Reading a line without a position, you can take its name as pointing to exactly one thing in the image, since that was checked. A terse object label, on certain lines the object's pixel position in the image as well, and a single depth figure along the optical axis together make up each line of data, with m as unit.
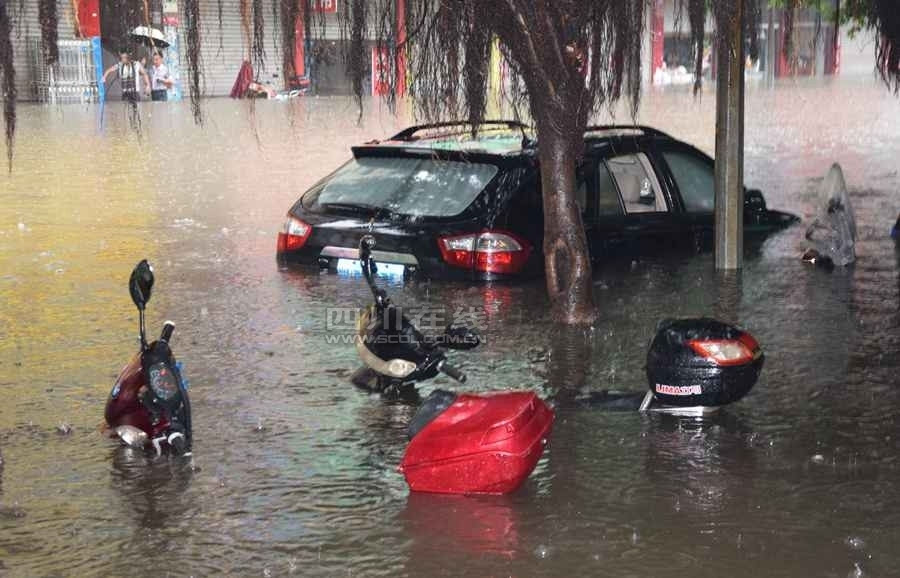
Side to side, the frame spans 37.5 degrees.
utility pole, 12.11
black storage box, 7.17
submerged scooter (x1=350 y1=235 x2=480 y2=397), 7.67
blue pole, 39.62
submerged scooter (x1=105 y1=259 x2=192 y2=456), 6.65
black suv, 11.02
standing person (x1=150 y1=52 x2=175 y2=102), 39.07
